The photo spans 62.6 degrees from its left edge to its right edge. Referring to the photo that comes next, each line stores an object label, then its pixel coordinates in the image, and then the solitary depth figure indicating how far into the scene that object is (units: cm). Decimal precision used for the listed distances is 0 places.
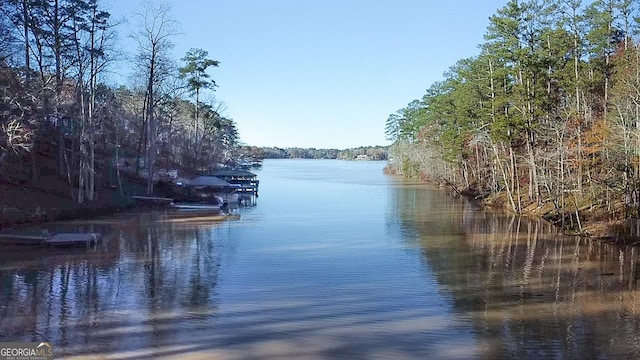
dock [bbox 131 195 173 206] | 3300
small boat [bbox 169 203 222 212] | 3225
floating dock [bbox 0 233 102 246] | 1883
